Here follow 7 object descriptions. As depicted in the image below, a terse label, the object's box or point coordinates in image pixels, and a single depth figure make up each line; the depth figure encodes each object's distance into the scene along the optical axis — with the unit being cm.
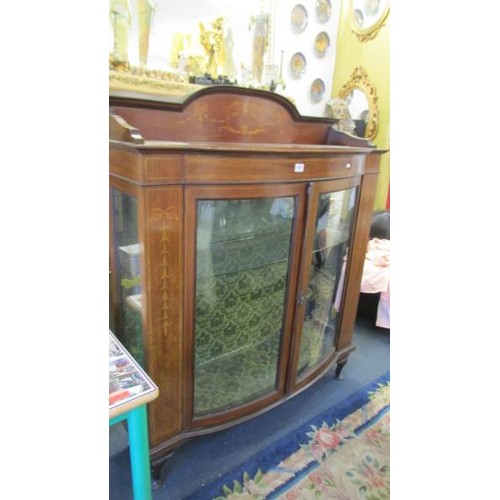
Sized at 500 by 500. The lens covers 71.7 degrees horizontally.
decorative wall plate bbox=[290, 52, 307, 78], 288
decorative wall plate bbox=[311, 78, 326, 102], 314
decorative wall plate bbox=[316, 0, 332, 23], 295
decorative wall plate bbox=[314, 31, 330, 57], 304
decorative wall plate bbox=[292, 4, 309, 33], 275
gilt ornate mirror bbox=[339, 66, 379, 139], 312
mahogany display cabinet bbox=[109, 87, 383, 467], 103
